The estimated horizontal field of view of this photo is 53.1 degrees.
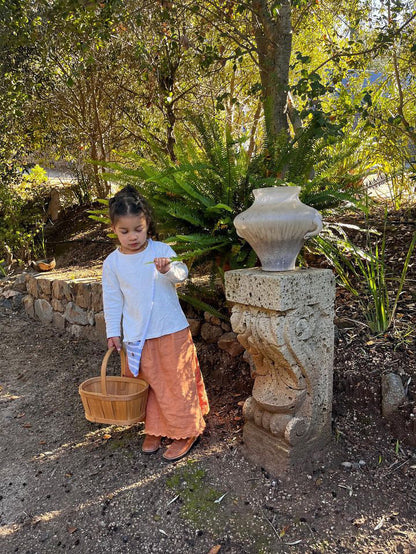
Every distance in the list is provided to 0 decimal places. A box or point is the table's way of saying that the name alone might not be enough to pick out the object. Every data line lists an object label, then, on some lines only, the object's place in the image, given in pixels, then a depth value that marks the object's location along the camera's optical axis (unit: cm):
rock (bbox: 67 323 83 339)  432
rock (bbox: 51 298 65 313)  455
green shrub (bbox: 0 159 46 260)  571
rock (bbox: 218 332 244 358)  289
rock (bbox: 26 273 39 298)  498
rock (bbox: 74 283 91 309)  418
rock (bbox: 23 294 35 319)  499
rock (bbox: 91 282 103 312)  403
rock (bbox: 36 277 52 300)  472
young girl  229
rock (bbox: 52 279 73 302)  442
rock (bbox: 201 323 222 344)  307
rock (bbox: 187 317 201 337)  321
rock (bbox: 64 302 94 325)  420
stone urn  187
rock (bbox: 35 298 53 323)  475
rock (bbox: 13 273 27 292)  535
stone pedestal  188
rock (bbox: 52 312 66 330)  456
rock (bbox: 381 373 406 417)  212
